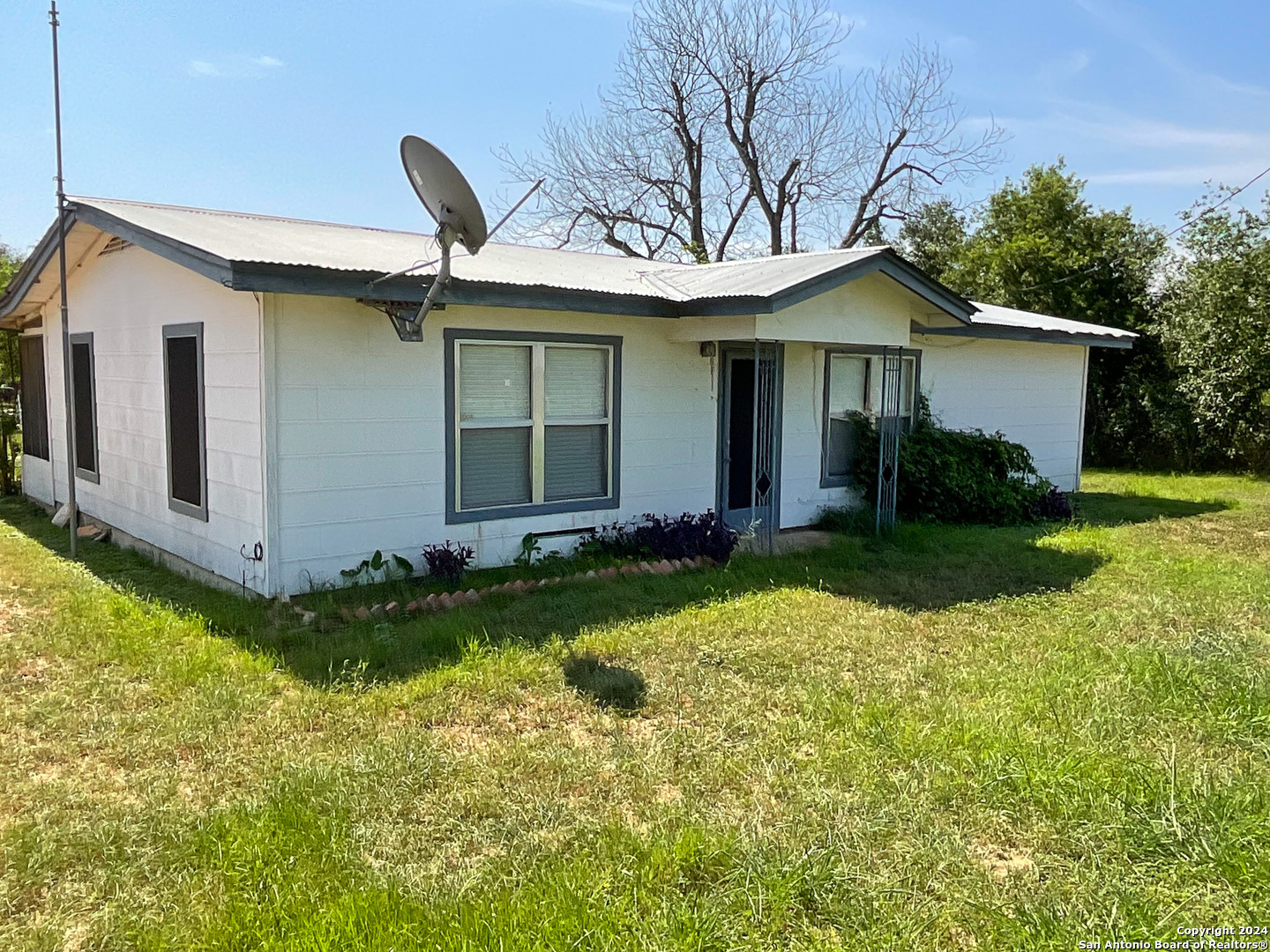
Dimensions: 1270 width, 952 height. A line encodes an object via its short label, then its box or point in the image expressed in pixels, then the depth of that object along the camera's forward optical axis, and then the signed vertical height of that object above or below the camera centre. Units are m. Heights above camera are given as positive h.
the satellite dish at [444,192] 5.71 +1.30
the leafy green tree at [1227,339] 14.16 +1.07
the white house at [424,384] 6.08 +0.10
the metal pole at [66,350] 6.95 +0.35
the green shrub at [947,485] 9.76 -0.91
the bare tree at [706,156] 27.00 +7.52
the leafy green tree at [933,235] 25.30 +5.01
